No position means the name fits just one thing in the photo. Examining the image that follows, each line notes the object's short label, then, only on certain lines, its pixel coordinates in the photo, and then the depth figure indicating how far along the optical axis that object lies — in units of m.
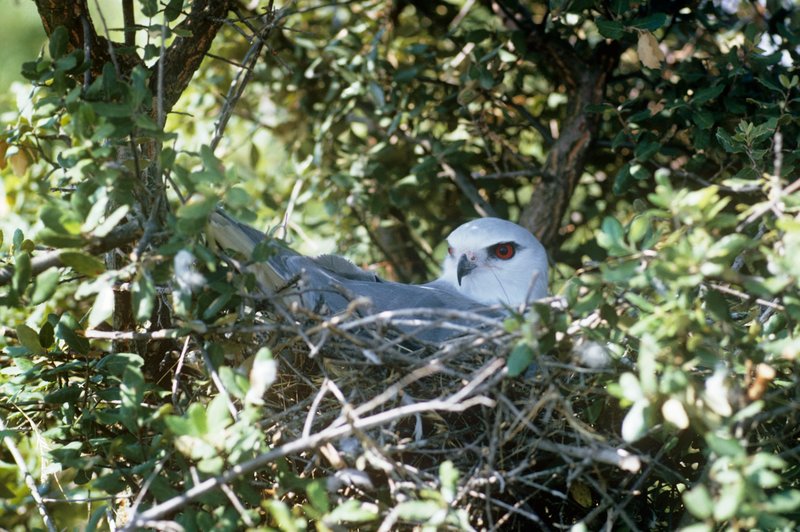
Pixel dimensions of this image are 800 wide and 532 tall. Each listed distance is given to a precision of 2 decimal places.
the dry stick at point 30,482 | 4.89
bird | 6.12
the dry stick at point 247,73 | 6.04
